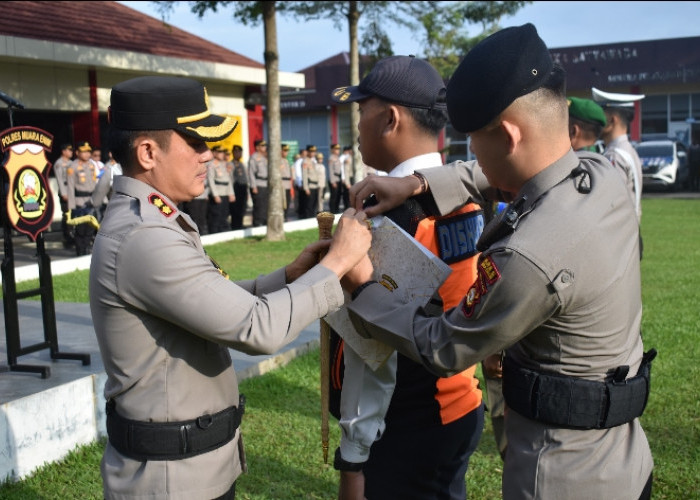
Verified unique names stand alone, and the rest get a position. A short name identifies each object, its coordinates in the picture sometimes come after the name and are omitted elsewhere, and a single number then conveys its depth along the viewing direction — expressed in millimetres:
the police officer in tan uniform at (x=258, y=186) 19266
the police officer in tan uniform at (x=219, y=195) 17125
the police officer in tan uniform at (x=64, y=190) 14680
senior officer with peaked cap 1954
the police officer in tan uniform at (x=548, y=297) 1780
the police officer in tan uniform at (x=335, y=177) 23375
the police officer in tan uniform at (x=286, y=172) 21005
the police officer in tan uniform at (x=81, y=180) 14484
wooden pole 2494
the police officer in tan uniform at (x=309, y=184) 21391
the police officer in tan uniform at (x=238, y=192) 18688
